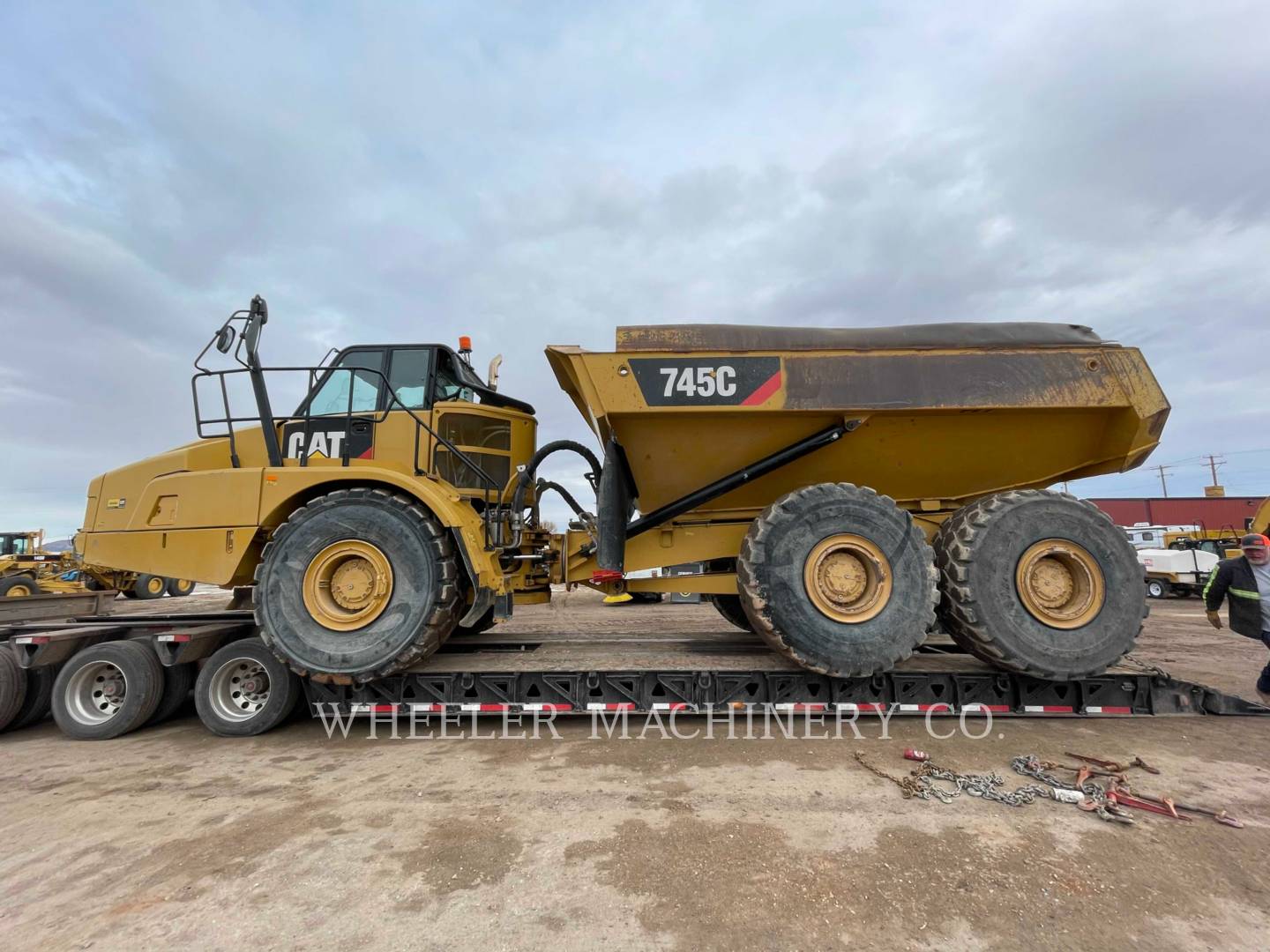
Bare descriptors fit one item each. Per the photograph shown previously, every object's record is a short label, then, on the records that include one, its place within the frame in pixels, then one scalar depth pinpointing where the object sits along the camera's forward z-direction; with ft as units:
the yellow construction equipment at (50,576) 55.26
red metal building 113.50
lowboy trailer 15.11
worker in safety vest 15.74
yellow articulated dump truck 14.51
